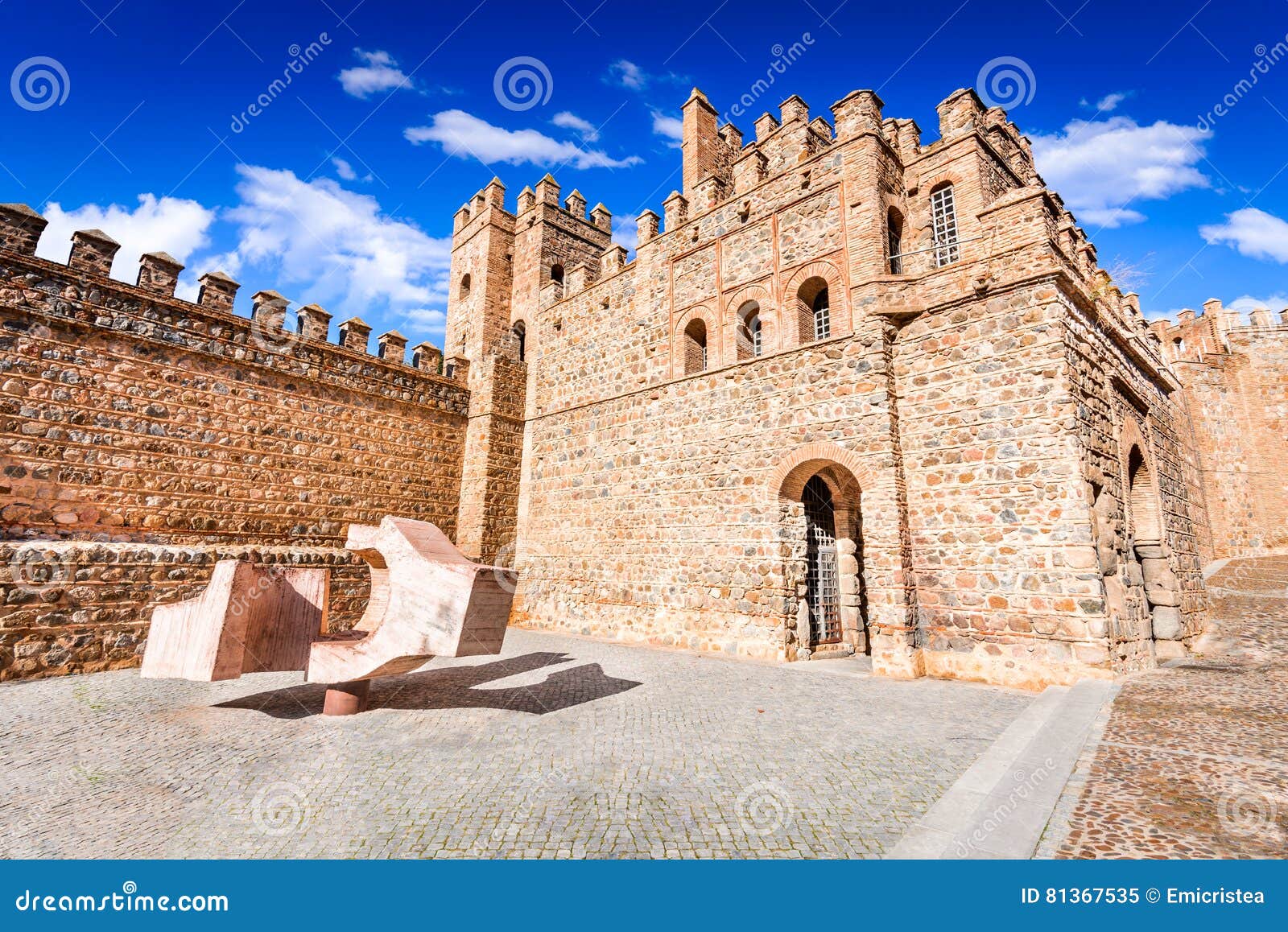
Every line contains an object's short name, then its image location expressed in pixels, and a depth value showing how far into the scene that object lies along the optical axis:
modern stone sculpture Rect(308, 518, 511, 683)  5.17
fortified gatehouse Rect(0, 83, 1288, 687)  7.77
